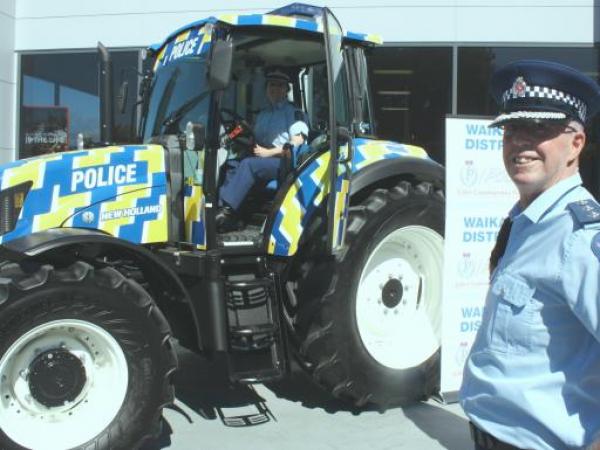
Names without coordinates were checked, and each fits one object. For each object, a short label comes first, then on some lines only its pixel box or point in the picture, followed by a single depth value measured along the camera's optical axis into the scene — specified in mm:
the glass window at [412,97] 10094
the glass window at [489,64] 9852
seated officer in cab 4090
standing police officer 1475
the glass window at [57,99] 10547
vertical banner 4184
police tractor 3205
